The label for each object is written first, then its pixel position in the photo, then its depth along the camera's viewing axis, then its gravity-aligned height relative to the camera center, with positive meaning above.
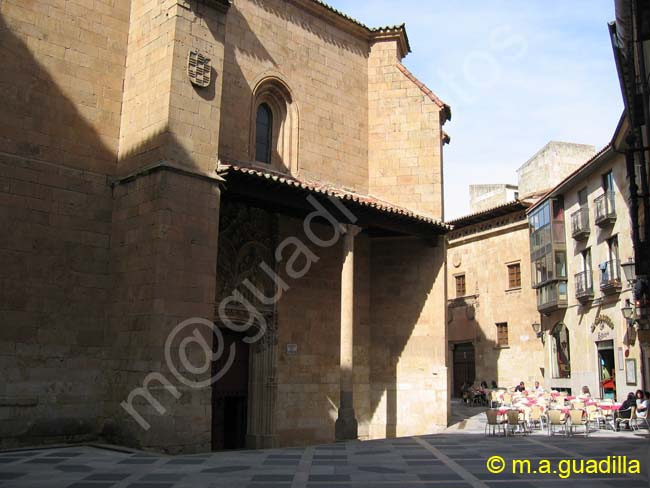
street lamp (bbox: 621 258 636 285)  16.17 +2.38
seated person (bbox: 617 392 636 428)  14.61 -0.98
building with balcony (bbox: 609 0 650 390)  12.00 +5.51
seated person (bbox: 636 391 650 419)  14.35 -0.99
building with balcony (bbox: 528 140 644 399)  20.14 +2.99
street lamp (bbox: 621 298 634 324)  18.27 +1.49
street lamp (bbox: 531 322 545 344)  26.94 +1.35
